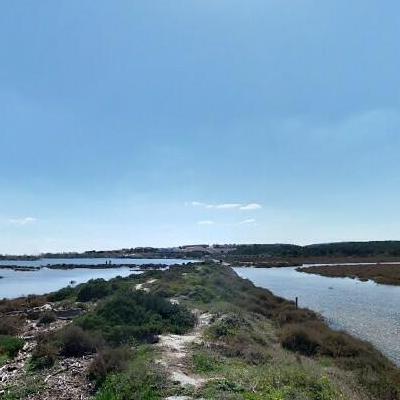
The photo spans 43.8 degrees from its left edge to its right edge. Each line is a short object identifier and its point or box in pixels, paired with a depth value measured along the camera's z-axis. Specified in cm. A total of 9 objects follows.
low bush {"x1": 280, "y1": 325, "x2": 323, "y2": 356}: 2169
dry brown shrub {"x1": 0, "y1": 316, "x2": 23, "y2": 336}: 2384
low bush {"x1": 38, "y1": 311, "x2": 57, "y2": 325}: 2726
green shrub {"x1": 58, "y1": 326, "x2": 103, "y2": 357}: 1744
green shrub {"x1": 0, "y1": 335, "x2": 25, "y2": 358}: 1903
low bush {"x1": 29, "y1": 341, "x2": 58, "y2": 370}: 1634
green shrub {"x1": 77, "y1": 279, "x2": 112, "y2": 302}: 3742
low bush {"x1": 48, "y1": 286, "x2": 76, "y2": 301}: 4238
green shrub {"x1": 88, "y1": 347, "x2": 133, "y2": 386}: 1400
